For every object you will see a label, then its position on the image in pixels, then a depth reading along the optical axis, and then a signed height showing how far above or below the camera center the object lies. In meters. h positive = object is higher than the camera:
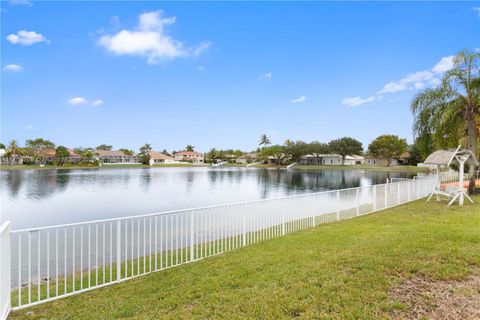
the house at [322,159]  76.25 +0.63
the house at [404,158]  67.38 +0.64
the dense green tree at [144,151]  86.26 +3.71
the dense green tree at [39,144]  71.25 +5.09
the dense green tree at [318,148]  73.69 +3.39
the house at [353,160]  77.00 +0.31
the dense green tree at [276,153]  76.25 +2.47
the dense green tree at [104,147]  107.25 +6.05
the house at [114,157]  82.75 +1.86
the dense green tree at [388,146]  60.09 +3.06
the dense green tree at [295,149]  74.50 +3.19
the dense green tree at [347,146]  69.75 +3.59
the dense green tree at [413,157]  58.99 +0.79
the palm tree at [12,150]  65.06 +3.17
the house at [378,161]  69.81 -0.03
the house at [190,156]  99.12 +2.26
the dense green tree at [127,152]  92.84 +3.64
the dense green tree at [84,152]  71.31 +3.07
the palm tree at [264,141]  88.81 +6.33
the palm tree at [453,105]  12.50 +2.44
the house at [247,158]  95.31 +1.35
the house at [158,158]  84.19 +1.45
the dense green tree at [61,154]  66.19 +2.24
